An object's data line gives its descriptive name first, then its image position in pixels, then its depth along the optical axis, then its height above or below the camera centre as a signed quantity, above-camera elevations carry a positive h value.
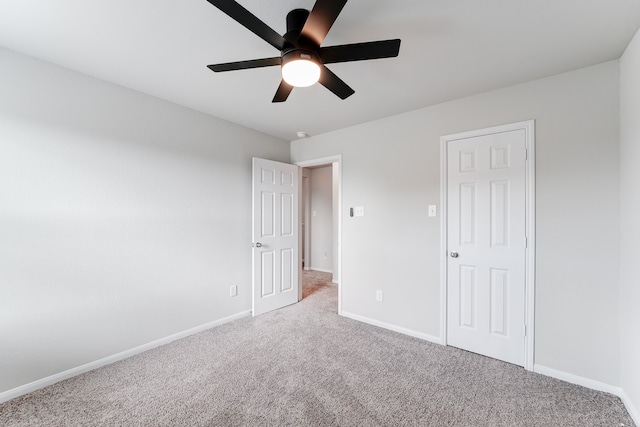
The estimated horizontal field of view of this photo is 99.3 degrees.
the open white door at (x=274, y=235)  3.36 -0.28
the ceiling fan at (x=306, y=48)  1.19 +0.86
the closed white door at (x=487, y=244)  2.28 -0.26
